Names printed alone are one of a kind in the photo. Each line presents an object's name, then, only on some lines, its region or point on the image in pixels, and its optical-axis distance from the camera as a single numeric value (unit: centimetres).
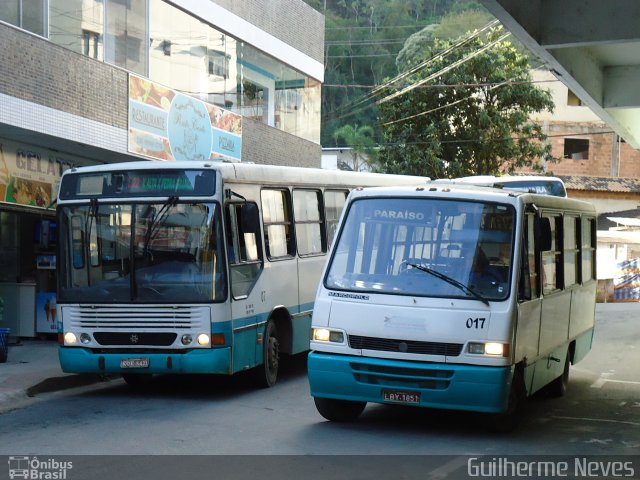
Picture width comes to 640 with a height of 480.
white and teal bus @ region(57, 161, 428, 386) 1267
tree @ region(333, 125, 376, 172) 6419
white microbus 1012
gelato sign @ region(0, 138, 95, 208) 1845
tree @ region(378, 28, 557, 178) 4088
